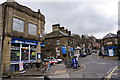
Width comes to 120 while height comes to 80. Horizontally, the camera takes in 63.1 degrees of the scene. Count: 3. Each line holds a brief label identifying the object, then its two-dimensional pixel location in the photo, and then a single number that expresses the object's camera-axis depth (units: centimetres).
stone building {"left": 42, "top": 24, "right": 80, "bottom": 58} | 2852
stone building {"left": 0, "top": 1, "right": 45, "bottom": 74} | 1221
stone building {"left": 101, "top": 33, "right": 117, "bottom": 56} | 3303
